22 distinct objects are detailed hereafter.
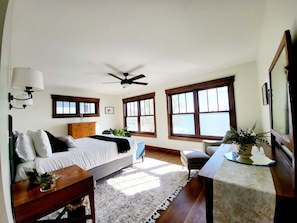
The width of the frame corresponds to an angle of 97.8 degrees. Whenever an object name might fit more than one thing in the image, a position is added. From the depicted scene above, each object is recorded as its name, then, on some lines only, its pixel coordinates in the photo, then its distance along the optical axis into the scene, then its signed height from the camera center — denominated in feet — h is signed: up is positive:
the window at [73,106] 15.44 +1.52
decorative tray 4.20 -1.65
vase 4.40 -1.34
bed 5.97 -2.10
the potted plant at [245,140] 4.36 -0.96
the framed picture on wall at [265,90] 6.65 +1.17
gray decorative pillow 8.47 -1.57
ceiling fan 10.52 +2.80
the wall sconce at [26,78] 5.01 +1.61
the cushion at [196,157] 8.57 -2.87
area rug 5.80 -4.38
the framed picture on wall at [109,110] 20.40 +1.08
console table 2.69 -1.74
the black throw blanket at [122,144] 9.84 -2.15
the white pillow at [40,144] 6.66 -1.28
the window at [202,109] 11.66 +0.44
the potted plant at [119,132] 17.79 -2.21
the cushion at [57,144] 7.82 -1.62
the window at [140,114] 17.79 +0.21
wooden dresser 15.57 -1.45
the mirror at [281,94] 2.85 +0.54
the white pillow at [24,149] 5.94 -1.37
